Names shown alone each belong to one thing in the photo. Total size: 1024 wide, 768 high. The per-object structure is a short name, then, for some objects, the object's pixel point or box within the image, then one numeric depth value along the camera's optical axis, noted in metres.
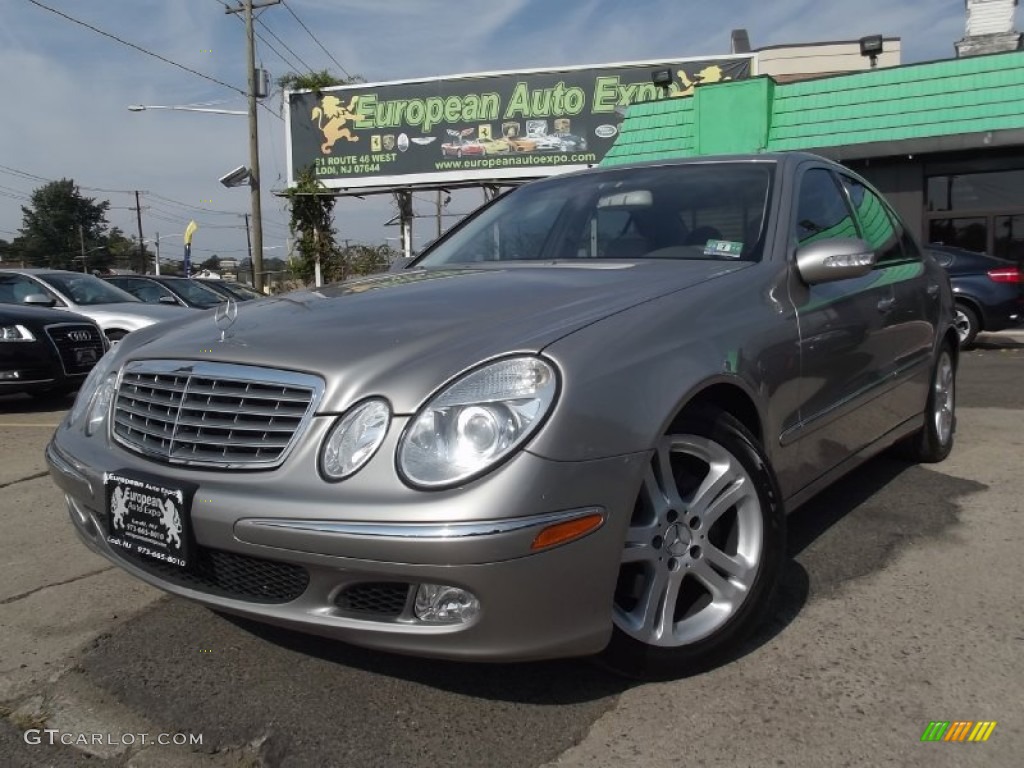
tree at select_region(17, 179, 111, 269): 78.25
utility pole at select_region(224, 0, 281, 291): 23.31
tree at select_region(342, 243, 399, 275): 26.38
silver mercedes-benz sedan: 1.98
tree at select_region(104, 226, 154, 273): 82.25
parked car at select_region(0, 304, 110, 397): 7.66
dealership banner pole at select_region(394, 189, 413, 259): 23.80
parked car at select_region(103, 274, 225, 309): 13.15
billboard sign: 20.19
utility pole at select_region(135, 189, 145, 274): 73.00
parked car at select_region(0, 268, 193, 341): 9.68
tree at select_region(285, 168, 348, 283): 23.30
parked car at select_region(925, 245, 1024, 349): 10.54
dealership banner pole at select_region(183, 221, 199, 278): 33.67
